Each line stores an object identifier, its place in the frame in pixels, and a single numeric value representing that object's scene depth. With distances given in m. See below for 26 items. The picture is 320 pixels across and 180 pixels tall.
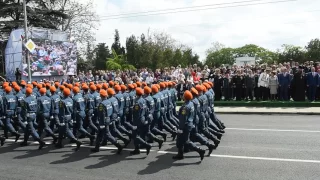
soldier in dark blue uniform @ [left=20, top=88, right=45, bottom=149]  11.81
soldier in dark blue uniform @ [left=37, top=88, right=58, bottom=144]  12.09
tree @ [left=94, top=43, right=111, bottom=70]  78.81
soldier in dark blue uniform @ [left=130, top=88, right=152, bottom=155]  10.38
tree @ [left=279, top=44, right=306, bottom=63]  65.49
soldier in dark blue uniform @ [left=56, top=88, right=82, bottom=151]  11.50
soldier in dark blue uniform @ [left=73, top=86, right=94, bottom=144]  11.94
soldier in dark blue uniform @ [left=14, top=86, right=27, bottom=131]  12.90
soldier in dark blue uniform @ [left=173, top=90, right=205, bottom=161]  9.52
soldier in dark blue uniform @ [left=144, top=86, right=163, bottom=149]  10.75
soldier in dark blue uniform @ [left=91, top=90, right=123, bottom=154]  10.59
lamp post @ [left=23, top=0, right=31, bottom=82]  22.87
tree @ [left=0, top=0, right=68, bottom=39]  34.75
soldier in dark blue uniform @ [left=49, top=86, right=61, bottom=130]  12.17
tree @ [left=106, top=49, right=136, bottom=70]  50.95
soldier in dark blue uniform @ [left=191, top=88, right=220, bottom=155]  9.82
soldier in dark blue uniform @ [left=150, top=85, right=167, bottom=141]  11.84
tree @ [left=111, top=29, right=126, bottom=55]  86.03
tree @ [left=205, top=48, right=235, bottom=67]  94.69
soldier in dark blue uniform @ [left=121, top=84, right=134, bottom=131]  12.59
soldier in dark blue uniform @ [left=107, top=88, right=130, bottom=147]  10.91
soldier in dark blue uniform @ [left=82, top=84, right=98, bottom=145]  12.59
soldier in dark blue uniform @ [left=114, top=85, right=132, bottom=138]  11.95
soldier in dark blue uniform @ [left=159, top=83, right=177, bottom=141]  12.34
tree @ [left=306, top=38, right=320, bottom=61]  65.68
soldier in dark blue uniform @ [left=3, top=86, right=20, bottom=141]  12.93
